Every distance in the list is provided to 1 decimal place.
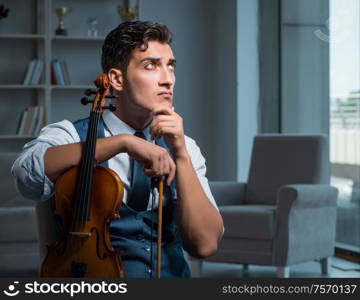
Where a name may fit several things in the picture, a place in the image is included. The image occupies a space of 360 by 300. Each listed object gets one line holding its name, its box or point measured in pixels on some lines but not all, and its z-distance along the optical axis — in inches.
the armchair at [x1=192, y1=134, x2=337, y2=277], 294.1
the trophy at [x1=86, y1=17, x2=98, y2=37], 440.0
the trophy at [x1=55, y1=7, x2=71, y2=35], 432.5
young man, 101.4
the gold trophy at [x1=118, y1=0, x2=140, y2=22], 438.6
